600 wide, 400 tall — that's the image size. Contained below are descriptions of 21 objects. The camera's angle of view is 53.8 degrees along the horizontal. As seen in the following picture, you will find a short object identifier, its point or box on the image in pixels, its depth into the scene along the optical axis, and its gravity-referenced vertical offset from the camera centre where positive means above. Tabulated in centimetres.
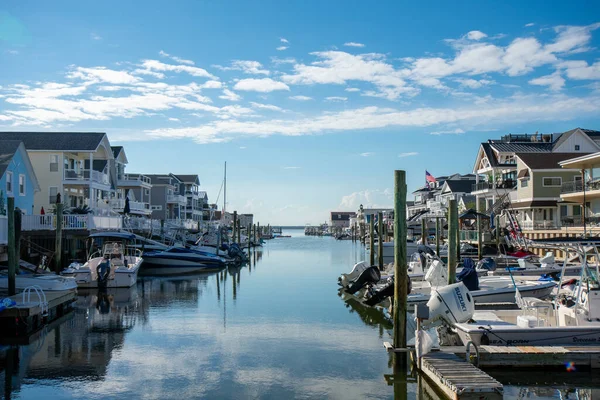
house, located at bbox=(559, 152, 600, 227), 4332 +217
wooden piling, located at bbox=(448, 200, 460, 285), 2218 -103
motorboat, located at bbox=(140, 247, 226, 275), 4619 -329
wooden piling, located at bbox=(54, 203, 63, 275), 3053 -95
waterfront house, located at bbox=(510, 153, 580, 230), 5291 +275
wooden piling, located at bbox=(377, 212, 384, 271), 4072 -182
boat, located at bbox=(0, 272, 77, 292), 2480 -258
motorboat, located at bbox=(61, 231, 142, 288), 3309 -278
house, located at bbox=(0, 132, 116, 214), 4766 +455
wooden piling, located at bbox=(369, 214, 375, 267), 4228 -163
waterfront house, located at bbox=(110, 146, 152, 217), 5722 +396
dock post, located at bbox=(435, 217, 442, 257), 4717 -117
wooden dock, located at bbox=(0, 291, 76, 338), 1984 -328
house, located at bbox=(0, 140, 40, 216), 3450 +288
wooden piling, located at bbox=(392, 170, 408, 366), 1627 -124
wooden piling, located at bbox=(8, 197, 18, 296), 2242 -121
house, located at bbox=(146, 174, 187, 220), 8356 +327
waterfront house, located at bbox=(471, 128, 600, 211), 6159 +704
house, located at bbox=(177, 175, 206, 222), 9824 +461
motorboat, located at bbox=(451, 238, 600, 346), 1600 -296
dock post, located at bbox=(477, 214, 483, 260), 4631 -197
